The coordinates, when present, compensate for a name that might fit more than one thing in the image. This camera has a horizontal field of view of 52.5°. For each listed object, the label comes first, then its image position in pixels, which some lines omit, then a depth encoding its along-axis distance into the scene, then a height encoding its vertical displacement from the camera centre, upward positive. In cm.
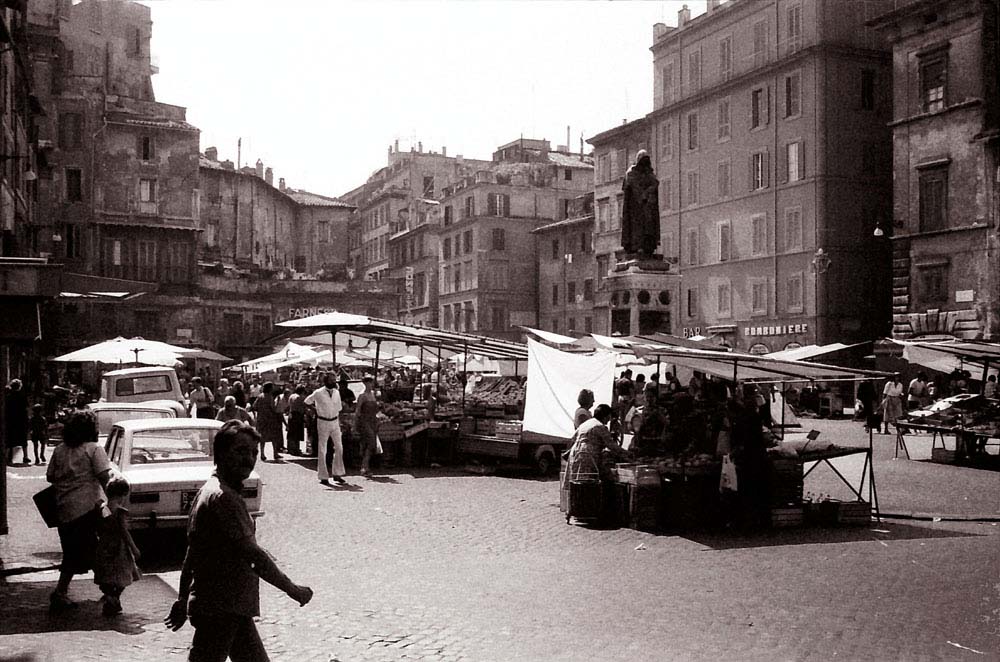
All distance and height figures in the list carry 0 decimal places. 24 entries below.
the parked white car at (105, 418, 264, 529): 1015 -139
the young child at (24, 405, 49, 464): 2159 -200
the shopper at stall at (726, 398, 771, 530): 1198 -154
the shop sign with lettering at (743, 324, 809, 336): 4218 +30
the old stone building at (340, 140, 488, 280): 9119 +1300
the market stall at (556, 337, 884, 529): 1209 -168
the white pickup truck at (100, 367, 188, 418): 2273 -112
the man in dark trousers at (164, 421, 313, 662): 467 -107
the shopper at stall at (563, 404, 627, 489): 1245 -140
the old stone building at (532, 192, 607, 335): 6456 +433
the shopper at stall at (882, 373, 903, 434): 2658 -171
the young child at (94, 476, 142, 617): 793 -172
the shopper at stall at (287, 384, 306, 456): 2283 -197
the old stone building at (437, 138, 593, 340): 7306 +777
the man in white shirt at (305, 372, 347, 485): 1666 -143
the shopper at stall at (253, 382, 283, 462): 2116 -168
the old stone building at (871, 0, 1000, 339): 3378 +591
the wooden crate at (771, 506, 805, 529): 1214 -218
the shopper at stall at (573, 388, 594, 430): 1399 -97
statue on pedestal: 2191 +266
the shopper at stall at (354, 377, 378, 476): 1798 -154
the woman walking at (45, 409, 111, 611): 813 -127
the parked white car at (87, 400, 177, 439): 1539 -120
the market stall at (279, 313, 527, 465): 1944 -156
